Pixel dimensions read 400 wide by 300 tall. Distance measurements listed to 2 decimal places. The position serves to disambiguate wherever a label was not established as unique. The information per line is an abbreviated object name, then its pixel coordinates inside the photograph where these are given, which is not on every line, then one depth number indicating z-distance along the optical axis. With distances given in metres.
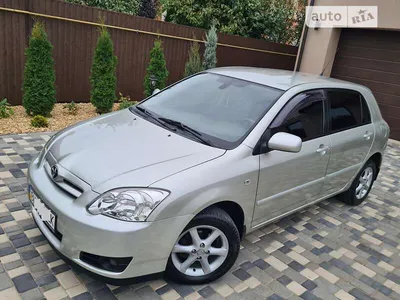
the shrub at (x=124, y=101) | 7.05
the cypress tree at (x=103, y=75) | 6.56
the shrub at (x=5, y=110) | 5.84
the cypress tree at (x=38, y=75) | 5.80
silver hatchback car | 2.32
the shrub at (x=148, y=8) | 14.25
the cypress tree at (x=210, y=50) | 9.20
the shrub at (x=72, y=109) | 6.69
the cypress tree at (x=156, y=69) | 7.43
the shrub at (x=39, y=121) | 5.73
